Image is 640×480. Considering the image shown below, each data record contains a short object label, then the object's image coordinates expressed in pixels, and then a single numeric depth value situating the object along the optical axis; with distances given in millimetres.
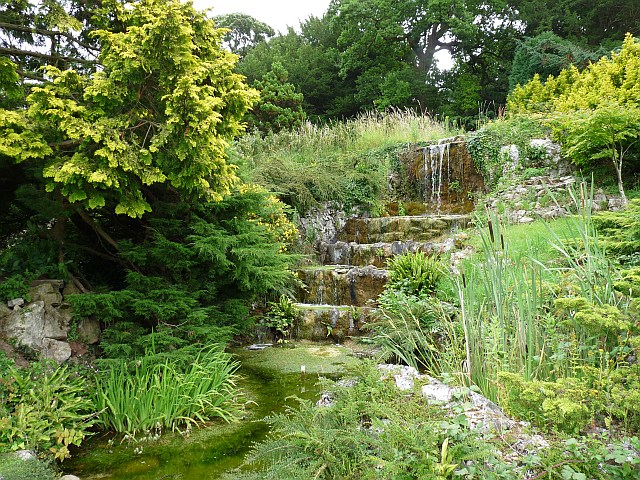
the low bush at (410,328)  2879
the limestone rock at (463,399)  1867
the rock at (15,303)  3381
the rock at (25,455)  2424
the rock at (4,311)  3319
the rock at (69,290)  3807
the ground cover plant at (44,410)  2582
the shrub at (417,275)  5188
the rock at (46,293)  3530
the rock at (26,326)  3268
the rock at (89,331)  3607
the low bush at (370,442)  1556
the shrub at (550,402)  1615
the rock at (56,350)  3322
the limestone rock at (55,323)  3428
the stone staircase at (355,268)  5938
